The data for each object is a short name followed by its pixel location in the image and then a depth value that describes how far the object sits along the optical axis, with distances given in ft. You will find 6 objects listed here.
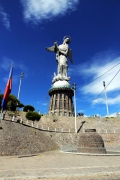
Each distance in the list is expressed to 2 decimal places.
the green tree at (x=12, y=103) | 131.85
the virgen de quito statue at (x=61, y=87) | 167.63
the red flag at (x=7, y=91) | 66.69
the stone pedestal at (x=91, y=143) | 61.46
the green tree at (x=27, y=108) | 147.84
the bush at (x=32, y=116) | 117.50
